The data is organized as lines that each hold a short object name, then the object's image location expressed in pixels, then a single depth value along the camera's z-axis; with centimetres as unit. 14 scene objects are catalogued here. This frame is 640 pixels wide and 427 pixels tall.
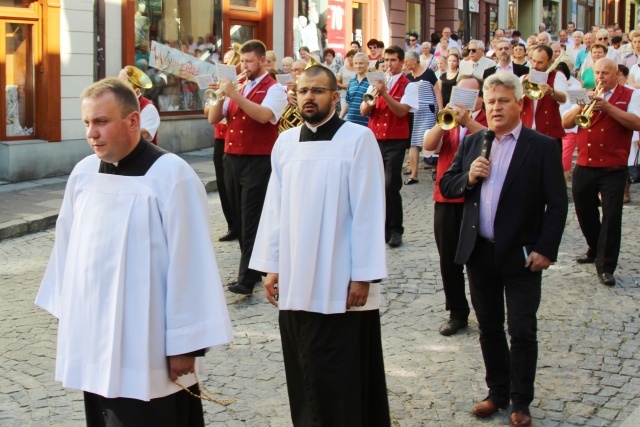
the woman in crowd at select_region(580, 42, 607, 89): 1305
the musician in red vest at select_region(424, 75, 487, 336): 688
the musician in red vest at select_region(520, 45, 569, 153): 1095
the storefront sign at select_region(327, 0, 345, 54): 2172
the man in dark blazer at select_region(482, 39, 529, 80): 1388
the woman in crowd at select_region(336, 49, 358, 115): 1680
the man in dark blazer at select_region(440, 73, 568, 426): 522
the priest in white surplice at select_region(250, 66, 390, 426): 466
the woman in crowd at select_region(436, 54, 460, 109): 1579
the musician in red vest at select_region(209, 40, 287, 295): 804
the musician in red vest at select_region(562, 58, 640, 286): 843
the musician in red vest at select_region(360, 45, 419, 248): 995
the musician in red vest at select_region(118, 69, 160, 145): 916
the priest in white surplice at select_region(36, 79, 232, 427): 365
